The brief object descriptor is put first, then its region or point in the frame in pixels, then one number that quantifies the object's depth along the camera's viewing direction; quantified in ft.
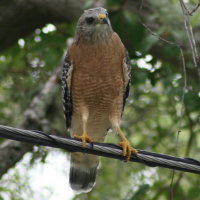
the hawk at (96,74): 35.94
